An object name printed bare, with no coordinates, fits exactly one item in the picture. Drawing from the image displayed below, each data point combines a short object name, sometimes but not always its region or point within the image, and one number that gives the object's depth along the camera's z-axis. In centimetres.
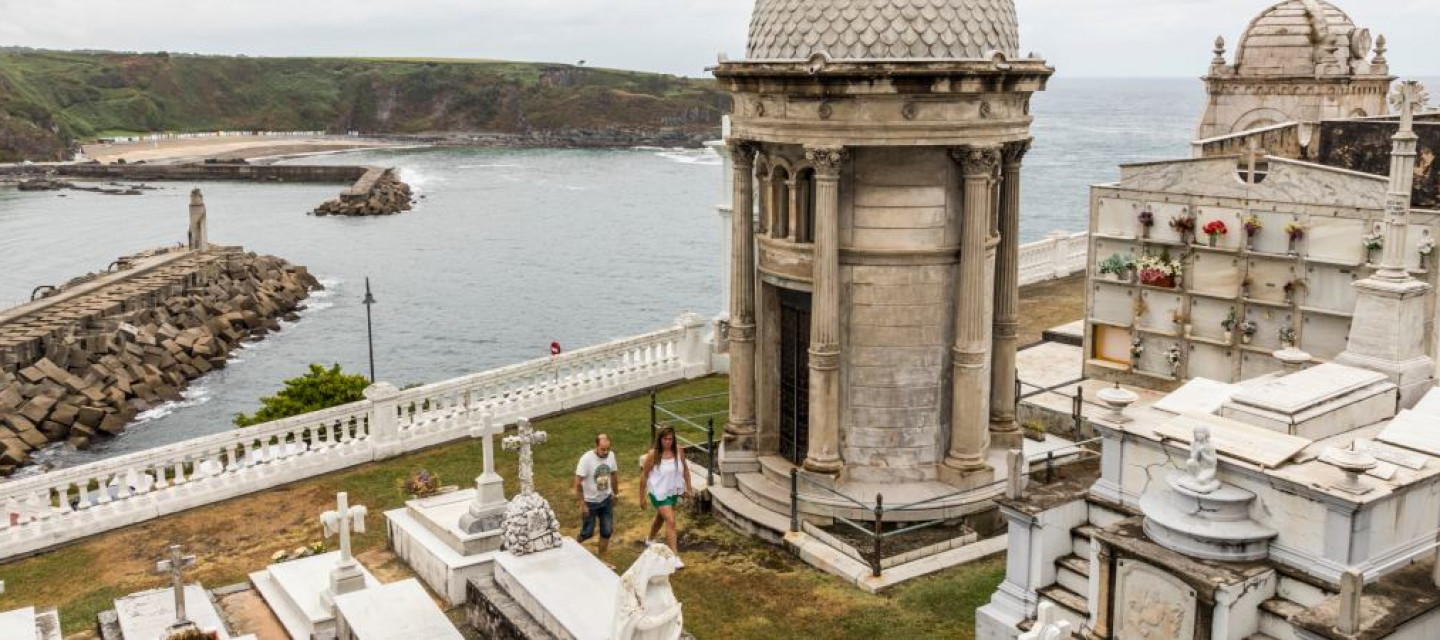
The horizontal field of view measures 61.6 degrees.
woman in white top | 1358
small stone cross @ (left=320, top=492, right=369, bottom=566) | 1255
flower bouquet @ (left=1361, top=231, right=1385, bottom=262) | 1614
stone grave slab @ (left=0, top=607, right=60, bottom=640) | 1118
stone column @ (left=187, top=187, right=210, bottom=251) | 5666
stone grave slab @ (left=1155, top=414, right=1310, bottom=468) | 912
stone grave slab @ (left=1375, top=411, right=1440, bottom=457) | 942
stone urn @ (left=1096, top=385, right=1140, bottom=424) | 1023
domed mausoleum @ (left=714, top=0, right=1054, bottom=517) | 1417
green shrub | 2030
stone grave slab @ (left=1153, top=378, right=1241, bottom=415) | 1051
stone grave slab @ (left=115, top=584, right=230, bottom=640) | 1199
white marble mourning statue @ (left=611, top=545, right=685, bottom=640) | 934
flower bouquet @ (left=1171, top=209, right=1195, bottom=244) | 1838
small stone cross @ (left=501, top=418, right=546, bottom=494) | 1277
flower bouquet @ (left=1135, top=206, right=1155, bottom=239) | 1892
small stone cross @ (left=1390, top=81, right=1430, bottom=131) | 1216
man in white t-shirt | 1346
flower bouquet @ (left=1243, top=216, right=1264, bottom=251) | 1756
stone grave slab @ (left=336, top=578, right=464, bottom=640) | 1157
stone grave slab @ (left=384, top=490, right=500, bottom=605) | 1327
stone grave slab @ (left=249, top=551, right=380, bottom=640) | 1240
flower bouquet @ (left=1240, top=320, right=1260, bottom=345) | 1800
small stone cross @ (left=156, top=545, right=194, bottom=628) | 1134
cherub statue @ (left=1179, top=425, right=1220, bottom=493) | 913
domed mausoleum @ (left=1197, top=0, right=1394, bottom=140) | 2852
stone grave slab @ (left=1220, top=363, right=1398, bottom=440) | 998
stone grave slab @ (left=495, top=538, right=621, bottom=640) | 1121
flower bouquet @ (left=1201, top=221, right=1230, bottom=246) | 1798
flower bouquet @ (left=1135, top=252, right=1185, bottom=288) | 1873
